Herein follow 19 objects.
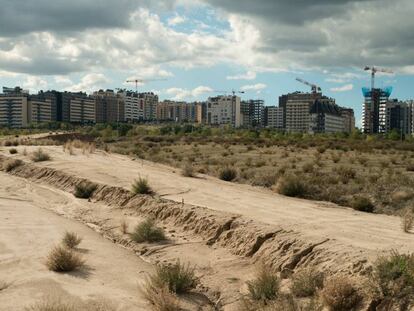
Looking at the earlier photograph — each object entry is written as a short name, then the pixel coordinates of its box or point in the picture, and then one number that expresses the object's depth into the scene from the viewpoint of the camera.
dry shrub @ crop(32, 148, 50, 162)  36.66
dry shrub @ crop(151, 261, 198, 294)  11.34
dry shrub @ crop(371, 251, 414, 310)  8.85
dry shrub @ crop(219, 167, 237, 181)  32.50
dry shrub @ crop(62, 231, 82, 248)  14.85
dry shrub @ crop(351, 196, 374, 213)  21.75
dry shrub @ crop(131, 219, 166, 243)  16.33
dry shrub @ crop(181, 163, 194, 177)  30.87
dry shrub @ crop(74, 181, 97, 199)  25.38
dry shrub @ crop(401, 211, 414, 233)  15.03
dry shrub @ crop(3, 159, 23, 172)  36.09
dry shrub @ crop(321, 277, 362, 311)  9.27
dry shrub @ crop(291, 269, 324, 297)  10.24
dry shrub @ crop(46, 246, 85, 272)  12.57
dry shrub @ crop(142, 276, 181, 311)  10.14
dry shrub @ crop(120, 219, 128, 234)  18.04
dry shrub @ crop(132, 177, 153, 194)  23.11
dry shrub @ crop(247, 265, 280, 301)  10.48
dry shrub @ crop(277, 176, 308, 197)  25.64
